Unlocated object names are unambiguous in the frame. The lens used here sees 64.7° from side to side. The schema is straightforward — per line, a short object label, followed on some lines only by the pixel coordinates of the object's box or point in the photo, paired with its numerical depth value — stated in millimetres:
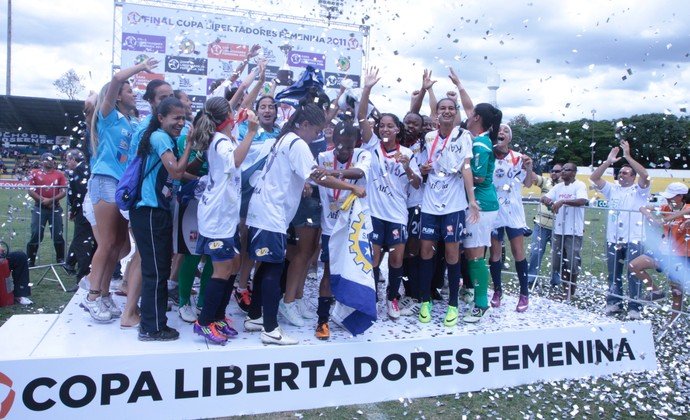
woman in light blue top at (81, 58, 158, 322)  4211
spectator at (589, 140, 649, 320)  6566
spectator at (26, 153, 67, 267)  8695
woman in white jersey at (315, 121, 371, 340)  4207
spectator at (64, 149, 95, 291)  6702
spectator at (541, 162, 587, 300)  7457
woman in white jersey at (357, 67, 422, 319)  4727
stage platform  3506
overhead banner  10656
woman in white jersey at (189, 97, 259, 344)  3768
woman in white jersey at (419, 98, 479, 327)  4707
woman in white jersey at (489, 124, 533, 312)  5617
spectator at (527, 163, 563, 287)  8328
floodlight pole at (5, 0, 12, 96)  26536
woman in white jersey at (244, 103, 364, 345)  3871
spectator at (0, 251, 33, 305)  6457
